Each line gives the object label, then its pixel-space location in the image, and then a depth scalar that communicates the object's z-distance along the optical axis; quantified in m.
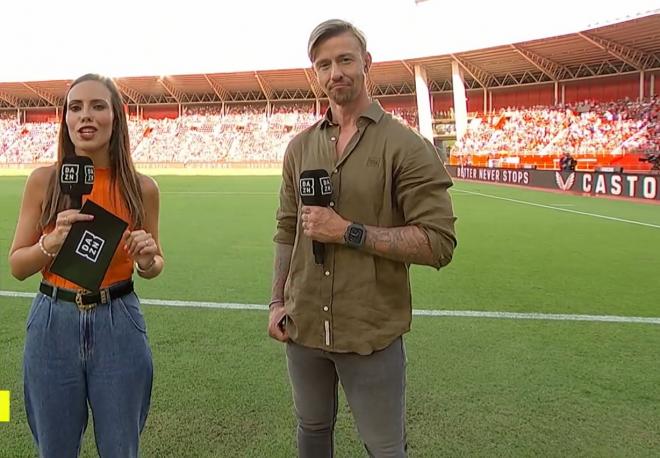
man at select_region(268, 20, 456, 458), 2.10
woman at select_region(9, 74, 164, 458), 2.14
